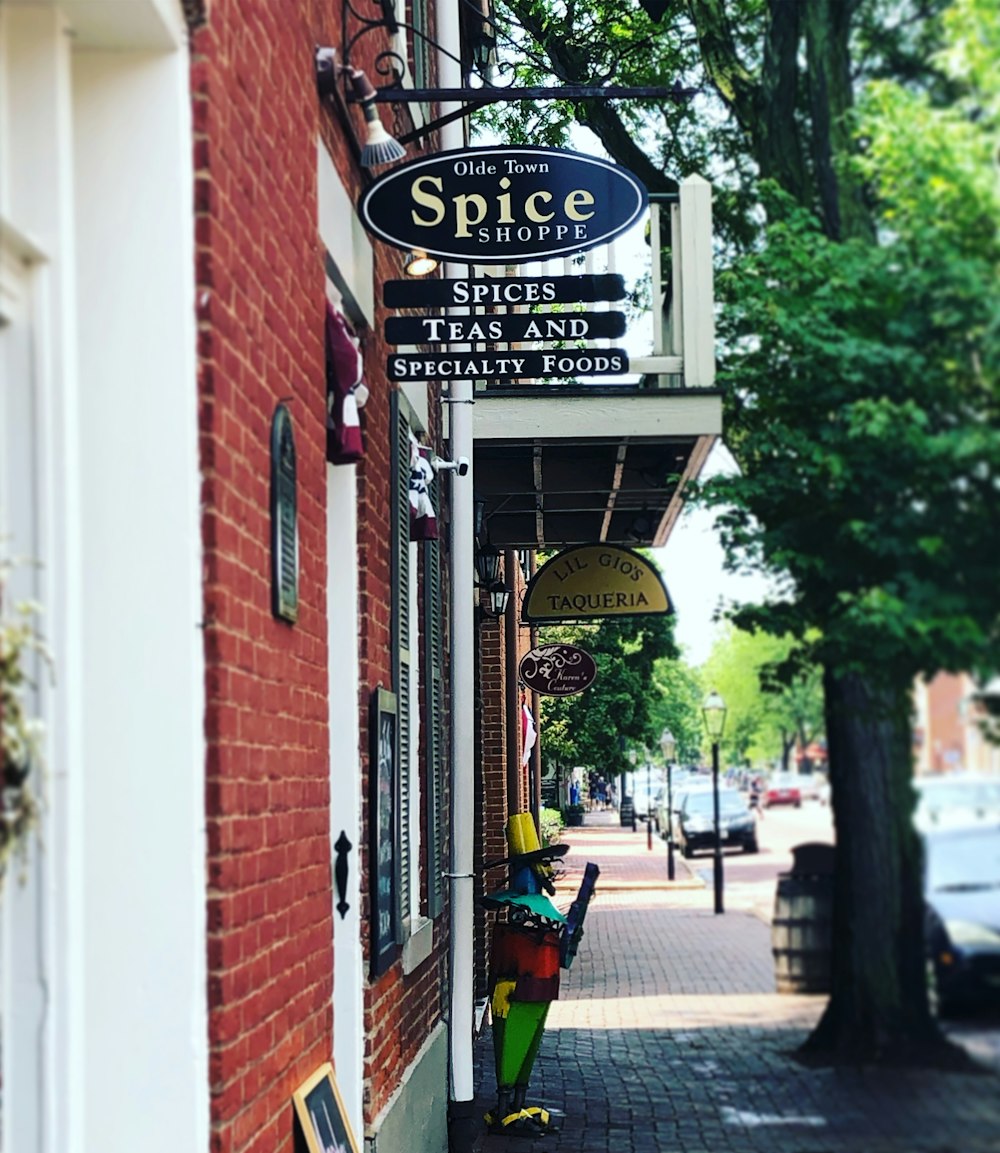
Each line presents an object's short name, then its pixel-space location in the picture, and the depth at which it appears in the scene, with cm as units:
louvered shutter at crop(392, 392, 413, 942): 702
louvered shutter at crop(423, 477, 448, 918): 810
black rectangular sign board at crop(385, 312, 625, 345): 550
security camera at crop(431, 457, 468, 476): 800
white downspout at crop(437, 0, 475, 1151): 819
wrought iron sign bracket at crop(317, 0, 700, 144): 458
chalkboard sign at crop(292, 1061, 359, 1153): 468
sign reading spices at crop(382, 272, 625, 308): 543
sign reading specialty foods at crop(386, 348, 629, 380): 511
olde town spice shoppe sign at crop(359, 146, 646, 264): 548
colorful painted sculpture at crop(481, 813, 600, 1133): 664
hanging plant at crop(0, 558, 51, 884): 250
